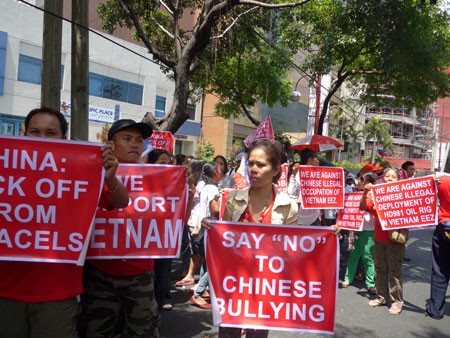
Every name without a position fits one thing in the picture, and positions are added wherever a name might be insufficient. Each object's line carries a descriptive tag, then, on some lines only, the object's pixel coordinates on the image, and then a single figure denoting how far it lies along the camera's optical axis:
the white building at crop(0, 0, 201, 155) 19.47
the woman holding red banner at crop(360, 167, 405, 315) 5.02
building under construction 67.27
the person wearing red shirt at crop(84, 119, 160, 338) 2.52
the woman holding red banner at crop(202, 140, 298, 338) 2.75
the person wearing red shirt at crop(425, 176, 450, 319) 4.70
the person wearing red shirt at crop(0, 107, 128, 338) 2.06
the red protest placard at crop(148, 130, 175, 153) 7.55
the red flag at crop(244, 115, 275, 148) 7.66
